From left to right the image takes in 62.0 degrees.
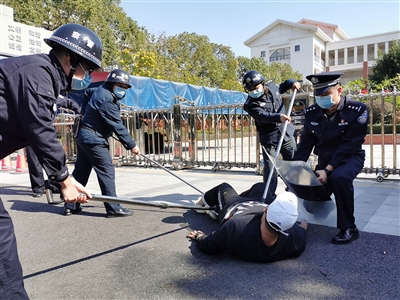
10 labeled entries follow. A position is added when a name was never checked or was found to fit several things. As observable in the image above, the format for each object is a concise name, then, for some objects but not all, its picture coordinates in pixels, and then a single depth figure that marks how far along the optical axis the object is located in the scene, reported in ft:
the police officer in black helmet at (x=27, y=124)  5.85
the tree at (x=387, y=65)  90.74
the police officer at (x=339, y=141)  10.46
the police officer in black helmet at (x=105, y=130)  14.20
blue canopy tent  38.91
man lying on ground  7.86
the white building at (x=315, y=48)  160.96
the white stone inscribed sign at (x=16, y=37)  40.63
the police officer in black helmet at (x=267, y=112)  13.71
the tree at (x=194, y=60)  81.35
